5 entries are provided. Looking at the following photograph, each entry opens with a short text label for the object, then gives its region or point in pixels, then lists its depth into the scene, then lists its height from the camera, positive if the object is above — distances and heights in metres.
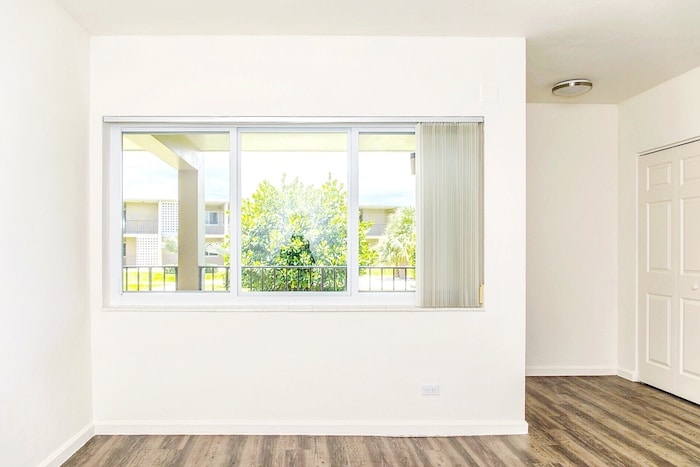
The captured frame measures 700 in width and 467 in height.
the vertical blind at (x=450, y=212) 3.24 +0.15
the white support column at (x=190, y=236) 3.35 -0.01
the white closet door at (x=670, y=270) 3.85 -0.30
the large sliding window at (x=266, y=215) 3.34 +0.13
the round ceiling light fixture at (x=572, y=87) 3.95 +1.21
